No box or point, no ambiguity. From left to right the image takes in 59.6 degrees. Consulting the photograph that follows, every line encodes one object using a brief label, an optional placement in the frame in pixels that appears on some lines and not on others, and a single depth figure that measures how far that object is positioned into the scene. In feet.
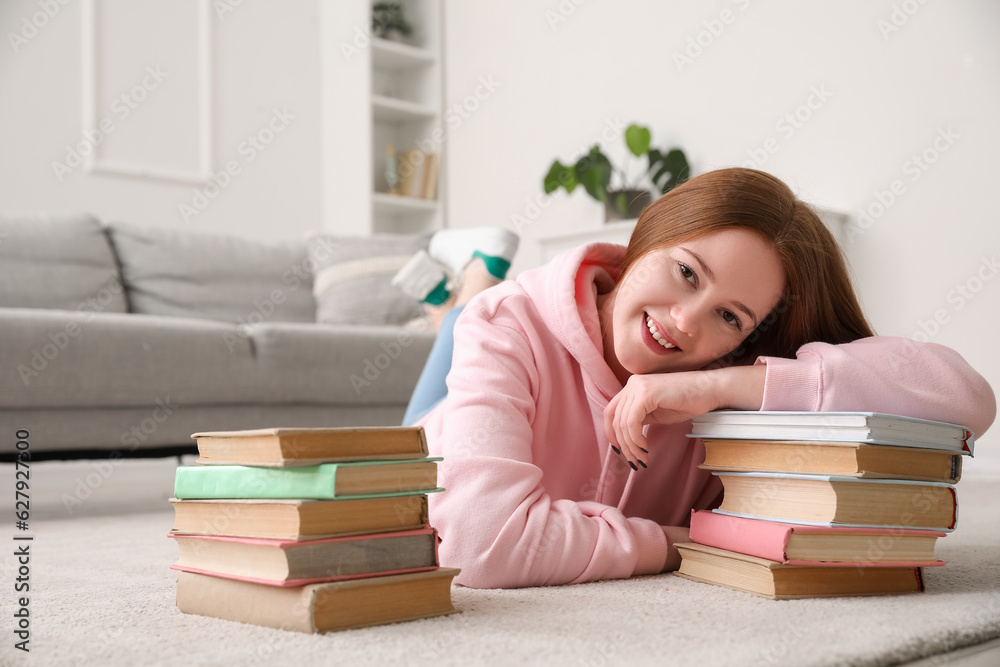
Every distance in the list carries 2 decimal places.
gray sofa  6.98
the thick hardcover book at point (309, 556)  2.64
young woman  3.30
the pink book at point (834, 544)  3.10
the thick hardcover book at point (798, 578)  3.15
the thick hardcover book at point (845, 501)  3.05
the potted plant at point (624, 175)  12.32
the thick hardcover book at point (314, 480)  2.66
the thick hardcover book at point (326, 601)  2.64
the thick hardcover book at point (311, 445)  2.66
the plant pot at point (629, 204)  12.57
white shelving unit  15.62
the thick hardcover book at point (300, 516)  2.66
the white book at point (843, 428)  2.99
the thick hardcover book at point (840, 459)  3.03
